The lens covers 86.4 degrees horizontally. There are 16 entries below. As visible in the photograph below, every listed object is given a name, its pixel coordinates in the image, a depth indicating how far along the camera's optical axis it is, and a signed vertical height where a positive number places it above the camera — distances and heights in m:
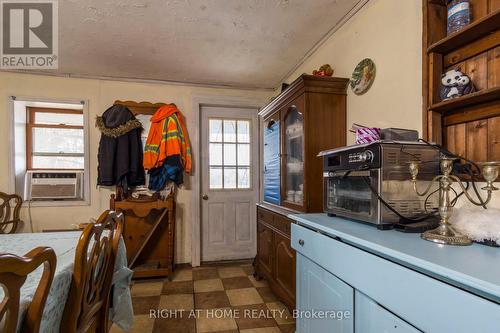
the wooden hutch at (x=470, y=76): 1.02 +0.38
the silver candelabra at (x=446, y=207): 0.85 -0.14
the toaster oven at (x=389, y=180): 1.07 -0.05
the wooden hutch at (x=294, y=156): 1.90 +0.09
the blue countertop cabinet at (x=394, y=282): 0.60 -0.32
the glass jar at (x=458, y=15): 1.11 +0.64
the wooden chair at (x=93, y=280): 0.94 -0.47
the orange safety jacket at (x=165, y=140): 3.00 +0.32
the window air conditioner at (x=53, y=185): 2.93 -0.20
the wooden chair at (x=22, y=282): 0.56 -0.28
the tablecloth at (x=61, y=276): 0.90 -0.43
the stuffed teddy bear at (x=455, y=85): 1.10 +0.35
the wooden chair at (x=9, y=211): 2.71 -0.46
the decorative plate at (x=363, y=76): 1.72 +0.61
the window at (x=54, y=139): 3.02 +0.33
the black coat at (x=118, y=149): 2.93 +0.21
